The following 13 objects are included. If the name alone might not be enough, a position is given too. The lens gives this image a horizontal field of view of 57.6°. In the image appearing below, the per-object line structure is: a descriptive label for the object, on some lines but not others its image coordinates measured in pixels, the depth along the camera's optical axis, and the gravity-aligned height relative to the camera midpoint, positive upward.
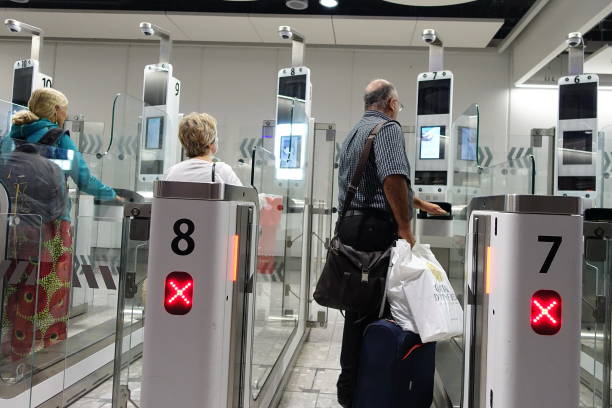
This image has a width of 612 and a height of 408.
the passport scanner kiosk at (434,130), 3.87 +0.71
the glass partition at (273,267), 2.37 -0.23
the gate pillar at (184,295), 1.56 -0.21
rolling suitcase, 2.16 -0.54
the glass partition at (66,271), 2.20 -0.27
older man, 2.18 +0.10
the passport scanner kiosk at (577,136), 3.86 +0.72
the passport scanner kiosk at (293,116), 3.44 +0.72
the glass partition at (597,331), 2.19 -0.37
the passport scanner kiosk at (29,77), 4.63 +1.15
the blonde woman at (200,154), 2.45 +0.32
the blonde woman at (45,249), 2.20 -0.16
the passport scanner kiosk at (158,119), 3.88 +0.74
